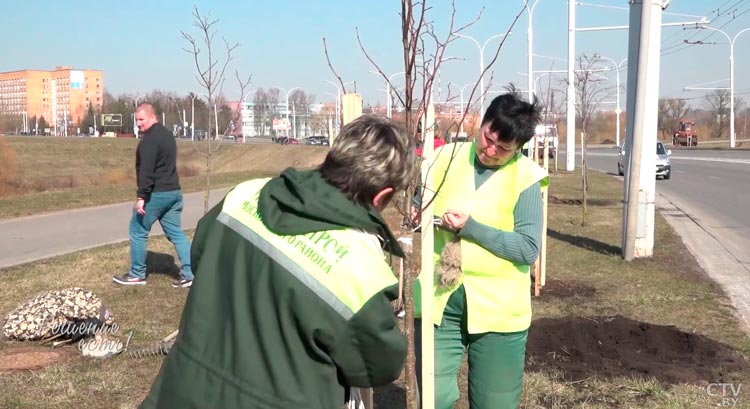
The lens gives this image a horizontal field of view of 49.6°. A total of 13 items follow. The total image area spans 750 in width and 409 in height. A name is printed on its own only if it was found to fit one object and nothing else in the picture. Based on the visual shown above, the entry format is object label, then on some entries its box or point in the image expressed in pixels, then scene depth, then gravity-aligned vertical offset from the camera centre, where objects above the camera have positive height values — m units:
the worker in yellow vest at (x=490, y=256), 3.24 -0.55
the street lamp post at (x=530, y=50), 39.50 +3.46
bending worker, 1.85 -0.41
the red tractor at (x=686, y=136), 72.69 -1.39
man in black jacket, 7.95 -0.70
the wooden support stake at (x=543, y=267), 8.17 -1.48
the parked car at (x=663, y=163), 29.18 -1.54
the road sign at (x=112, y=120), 108.00 -0.25
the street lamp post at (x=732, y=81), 59.34 +2.96
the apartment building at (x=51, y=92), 145.75 +5.04
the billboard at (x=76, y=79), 141.91 +6.73
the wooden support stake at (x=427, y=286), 3.13 -0.64
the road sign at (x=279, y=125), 101.38 -0.77
